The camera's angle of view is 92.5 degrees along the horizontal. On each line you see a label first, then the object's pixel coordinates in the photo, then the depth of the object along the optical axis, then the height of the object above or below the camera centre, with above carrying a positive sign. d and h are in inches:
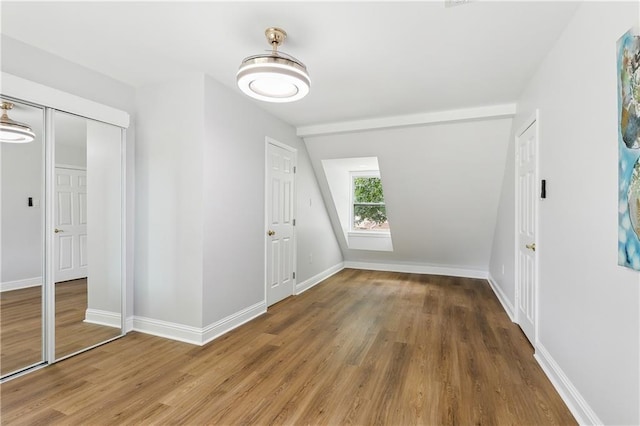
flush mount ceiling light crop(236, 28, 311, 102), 77.0 +35.2
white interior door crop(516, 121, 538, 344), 106.7 -6.3
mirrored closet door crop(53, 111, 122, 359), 99.7 -8.3
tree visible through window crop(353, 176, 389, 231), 252.4 +4.8
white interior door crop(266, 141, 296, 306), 152.5 -6.0
